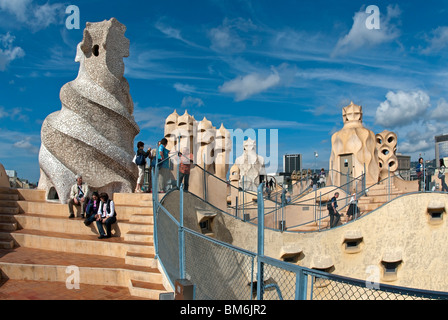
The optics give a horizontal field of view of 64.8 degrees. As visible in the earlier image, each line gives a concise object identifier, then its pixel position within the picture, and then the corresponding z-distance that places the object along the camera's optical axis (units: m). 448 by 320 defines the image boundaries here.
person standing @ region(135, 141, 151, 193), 9.14
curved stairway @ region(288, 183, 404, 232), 12.50
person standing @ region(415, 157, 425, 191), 11.82
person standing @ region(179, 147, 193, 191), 8.14
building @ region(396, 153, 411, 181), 35.88
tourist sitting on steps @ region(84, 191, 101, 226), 7.38
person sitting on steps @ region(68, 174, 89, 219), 8.08
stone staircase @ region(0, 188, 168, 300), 5.56
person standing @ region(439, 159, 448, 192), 11.34
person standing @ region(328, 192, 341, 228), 11.84
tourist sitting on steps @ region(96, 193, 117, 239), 7.17
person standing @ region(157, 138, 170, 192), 7.37
